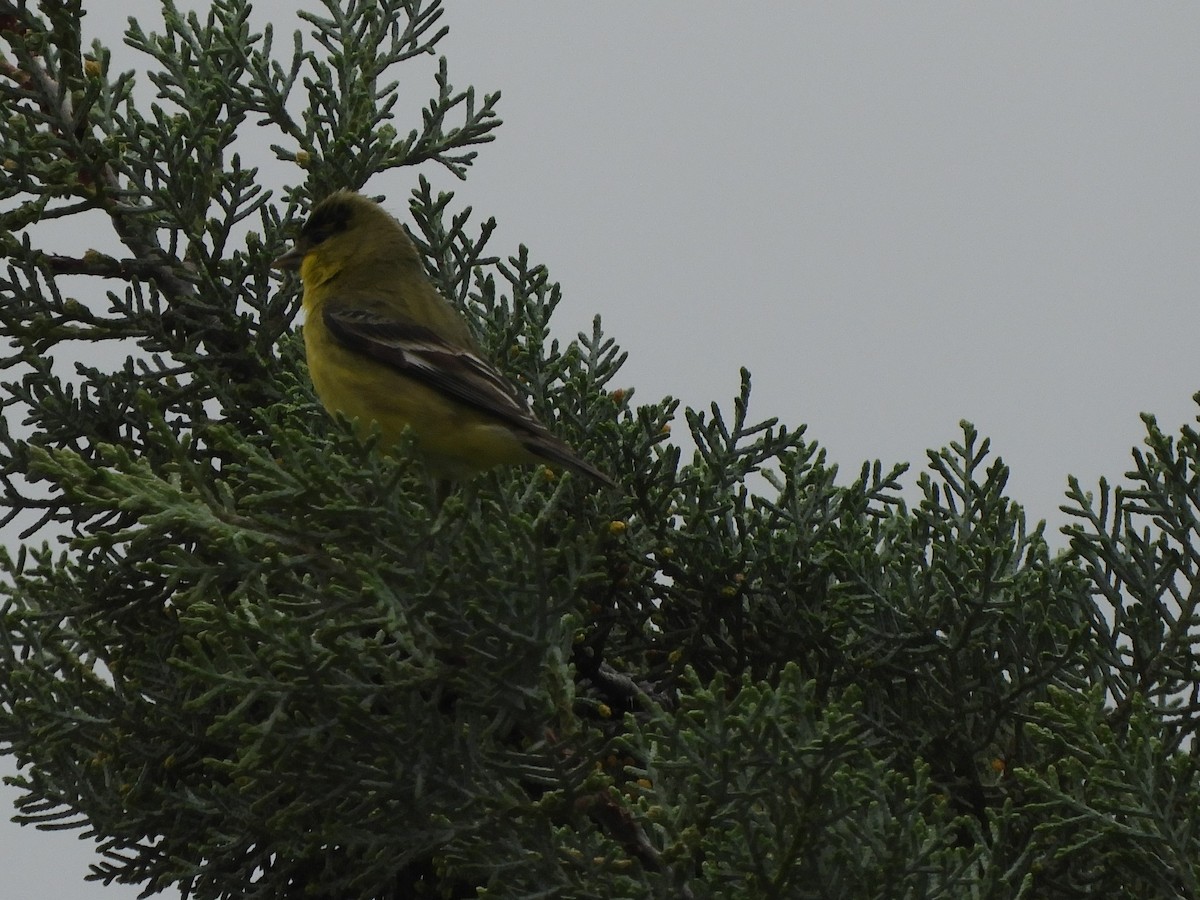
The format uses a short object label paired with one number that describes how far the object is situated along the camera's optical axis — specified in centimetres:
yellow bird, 852
